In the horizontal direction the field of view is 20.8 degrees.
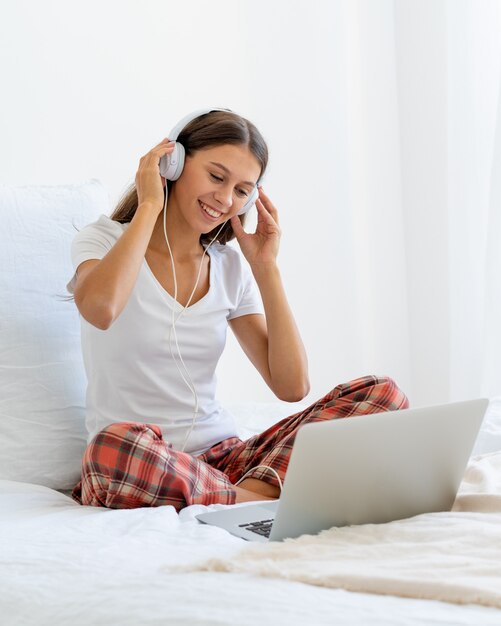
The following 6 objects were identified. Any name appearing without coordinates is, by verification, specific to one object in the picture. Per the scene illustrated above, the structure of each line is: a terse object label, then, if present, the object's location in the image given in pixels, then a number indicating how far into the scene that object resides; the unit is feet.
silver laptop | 6.36
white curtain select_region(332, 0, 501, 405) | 12.03
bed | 5.30
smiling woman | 8.15
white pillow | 8.42
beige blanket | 5.51
